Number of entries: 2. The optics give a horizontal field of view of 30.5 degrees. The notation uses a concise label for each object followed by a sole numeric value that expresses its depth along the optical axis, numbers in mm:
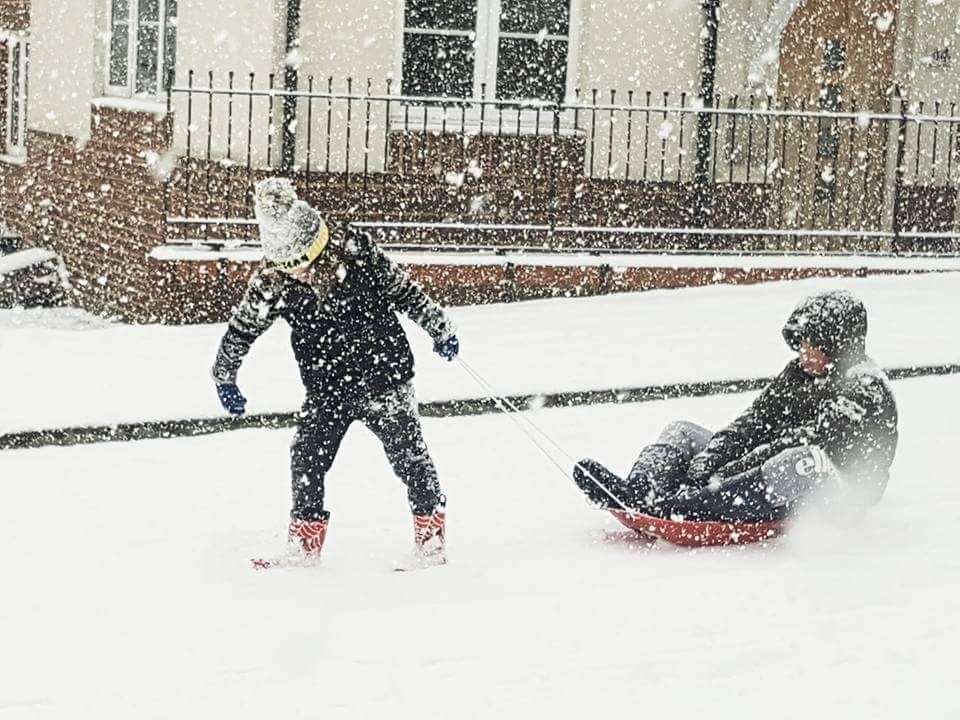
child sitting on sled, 7191
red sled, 7234
